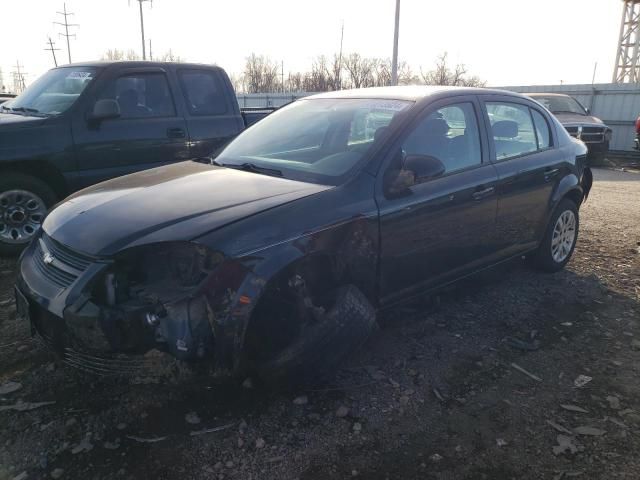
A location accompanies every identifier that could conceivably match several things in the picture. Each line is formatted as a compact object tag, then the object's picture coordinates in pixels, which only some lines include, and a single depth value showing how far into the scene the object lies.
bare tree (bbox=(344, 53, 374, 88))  46.66
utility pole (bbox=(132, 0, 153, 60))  40.69
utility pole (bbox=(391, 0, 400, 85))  20.05
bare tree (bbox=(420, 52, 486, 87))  44.06
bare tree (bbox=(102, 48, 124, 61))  53.64
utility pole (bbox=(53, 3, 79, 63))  55.19
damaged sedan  2.53
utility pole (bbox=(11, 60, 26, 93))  66.57
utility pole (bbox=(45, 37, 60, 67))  59.00
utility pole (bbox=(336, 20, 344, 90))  46.11
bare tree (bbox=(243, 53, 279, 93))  54.29
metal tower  41.78
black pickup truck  5.11
